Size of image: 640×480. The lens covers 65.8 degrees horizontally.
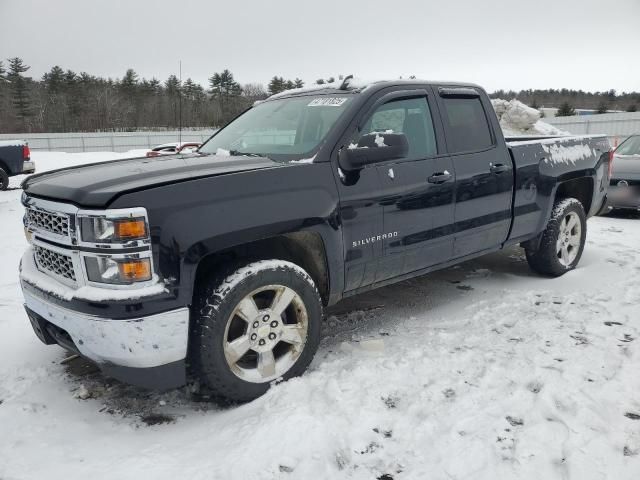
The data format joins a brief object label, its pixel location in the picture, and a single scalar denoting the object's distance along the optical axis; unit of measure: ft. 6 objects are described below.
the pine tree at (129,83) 219.82
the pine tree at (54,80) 216.54
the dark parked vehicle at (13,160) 42.14
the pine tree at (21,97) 197.77
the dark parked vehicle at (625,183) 26.53
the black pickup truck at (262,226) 7.73
